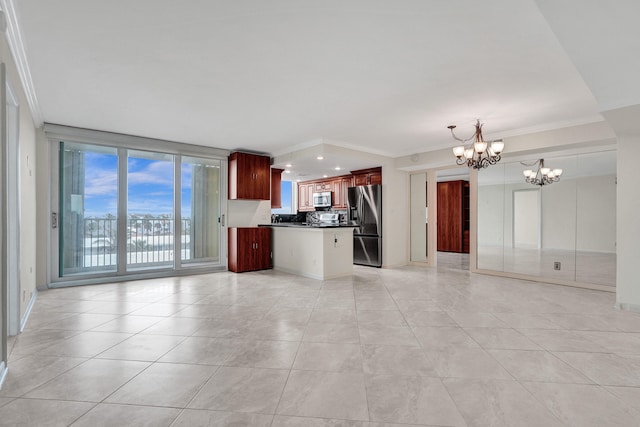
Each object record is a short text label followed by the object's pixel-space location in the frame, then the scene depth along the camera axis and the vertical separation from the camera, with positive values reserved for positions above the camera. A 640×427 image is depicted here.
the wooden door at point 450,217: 9.11 -0.10
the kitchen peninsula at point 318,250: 5.25 -0.66
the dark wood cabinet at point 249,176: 6.07 +0.78
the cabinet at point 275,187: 7.38 +0.67
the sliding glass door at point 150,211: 5.48 +0.07
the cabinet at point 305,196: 8.78 +0.52
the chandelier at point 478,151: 4.19 +0.89
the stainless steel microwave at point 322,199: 8.03 +0.40
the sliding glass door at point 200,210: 5.94 +0.09
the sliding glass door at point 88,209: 4.86 +0.10
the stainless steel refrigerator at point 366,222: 6.56 -0.18
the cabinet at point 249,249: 5.99 -0.69
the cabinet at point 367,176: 6.71 +0.87
